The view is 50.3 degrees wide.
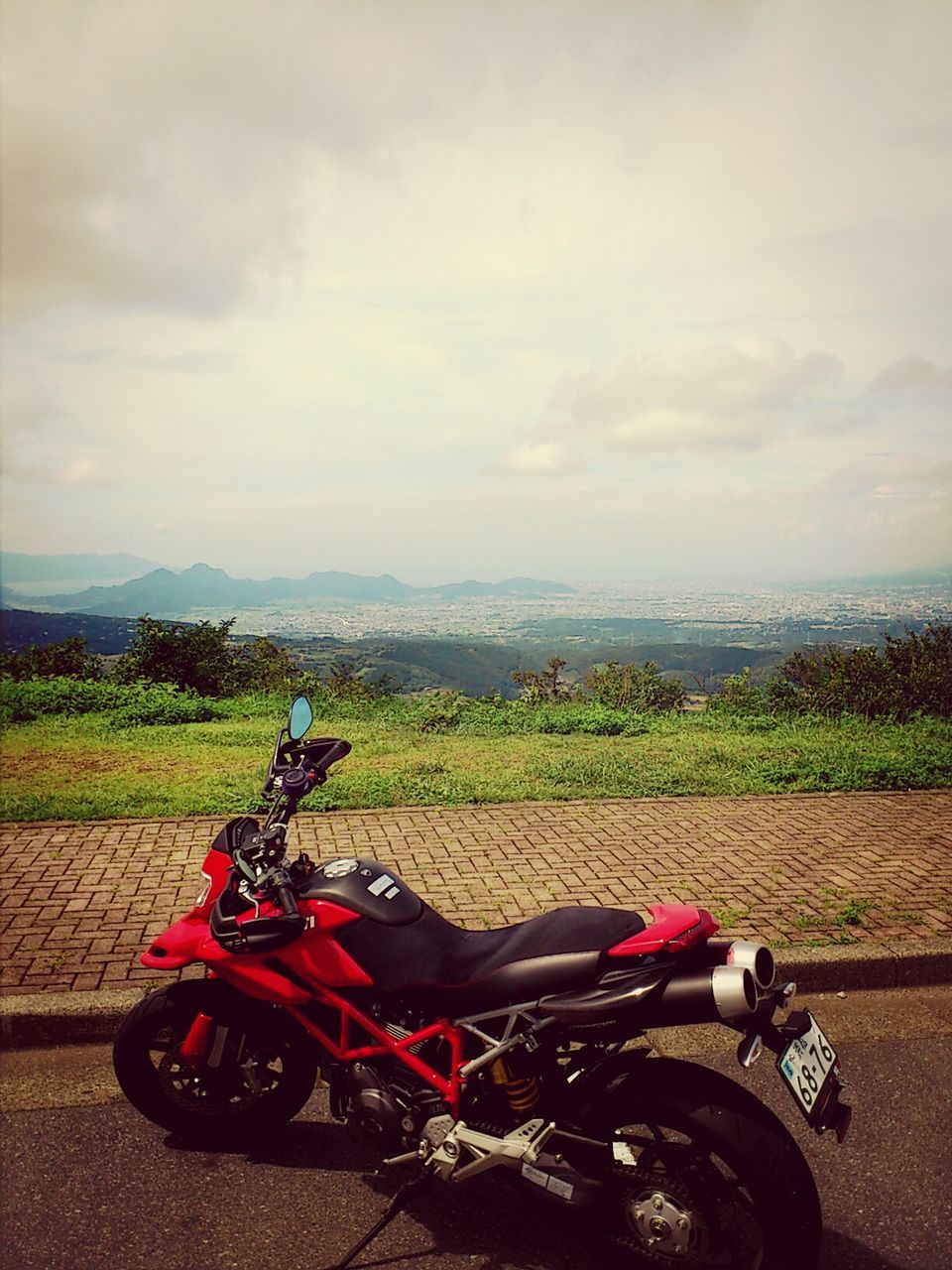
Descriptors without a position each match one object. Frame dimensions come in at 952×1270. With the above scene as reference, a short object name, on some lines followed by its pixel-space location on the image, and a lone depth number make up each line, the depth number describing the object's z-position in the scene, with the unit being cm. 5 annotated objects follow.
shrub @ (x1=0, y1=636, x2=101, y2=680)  1179
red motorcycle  286
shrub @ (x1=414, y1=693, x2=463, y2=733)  1122
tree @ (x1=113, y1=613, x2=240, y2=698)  1121
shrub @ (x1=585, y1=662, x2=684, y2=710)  1220
